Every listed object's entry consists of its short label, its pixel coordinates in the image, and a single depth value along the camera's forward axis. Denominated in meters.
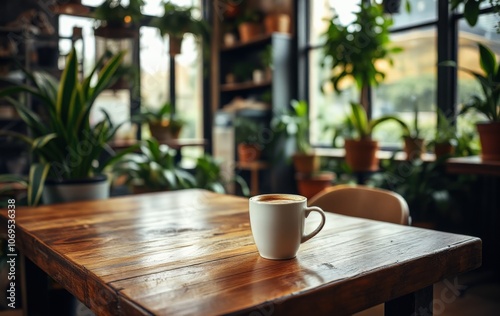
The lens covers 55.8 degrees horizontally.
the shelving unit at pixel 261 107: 4.86
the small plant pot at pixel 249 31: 5.26
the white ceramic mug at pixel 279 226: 0.88
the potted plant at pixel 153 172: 2.90
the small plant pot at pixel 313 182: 4.24
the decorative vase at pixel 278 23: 4.90
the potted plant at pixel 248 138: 4.72
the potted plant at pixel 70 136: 1.92
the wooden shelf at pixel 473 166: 2.19
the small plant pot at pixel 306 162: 4.37
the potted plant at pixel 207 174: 3.26
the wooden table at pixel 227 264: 0.71
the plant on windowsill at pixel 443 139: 3.30
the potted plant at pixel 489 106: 2.36
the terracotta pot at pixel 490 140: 2.36
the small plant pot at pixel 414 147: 3.45
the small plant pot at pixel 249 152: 4.76
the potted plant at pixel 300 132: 4.39
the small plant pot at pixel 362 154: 3.62
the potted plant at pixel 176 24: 3.40
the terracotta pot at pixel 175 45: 3.38
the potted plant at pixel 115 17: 3.08
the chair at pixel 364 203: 1.46
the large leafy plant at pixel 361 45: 3.51
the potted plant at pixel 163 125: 4.43
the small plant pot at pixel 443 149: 3.30
